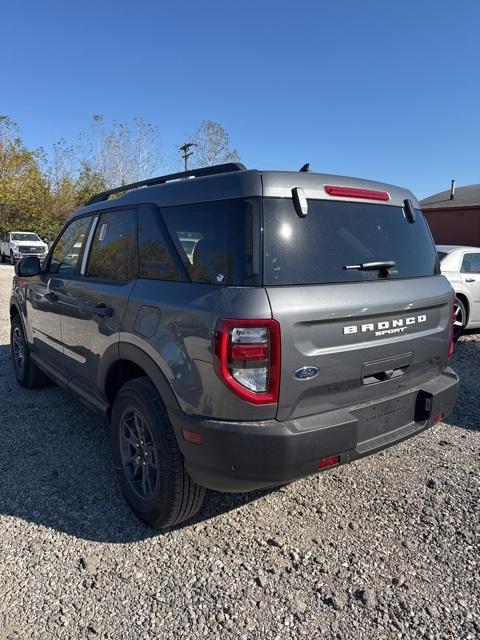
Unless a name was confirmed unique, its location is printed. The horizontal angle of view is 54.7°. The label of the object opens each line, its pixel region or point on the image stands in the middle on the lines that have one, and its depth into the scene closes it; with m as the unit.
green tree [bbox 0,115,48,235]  32.66
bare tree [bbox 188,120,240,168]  33.25
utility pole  31.10
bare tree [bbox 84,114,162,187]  39.56
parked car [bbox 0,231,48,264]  26.27
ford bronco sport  2.11
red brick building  20.55
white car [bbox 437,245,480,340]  7.20
